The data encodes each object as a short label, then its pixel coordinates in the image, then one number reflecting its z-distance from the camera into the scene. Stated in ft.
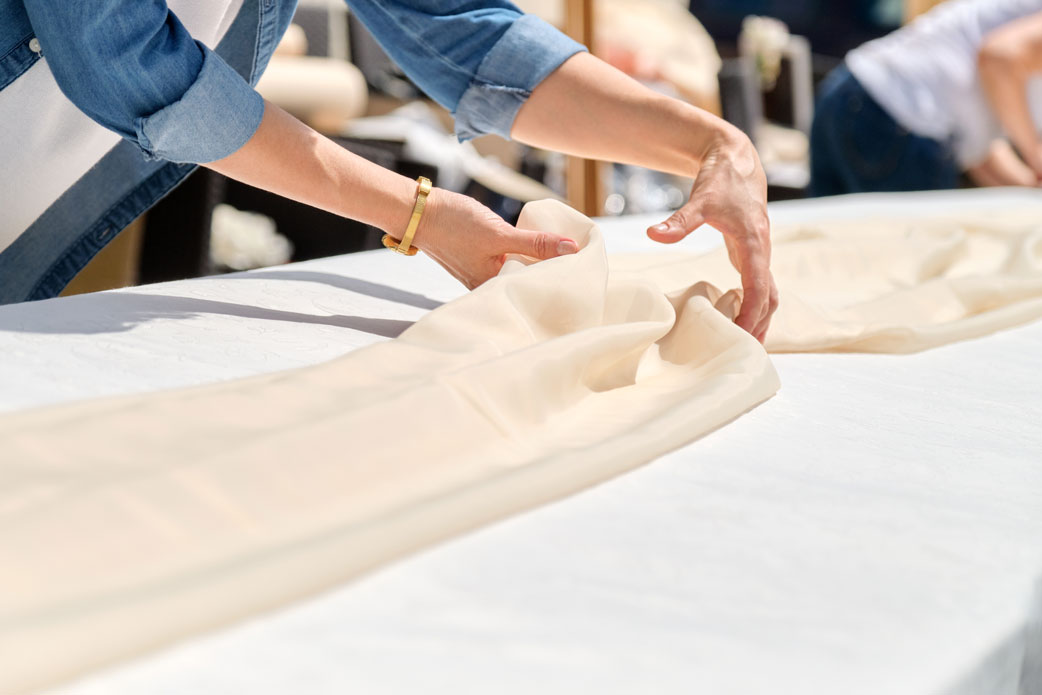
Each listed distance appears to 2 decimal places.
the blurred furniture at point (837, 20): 34.12
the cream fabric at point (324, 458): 4.85
